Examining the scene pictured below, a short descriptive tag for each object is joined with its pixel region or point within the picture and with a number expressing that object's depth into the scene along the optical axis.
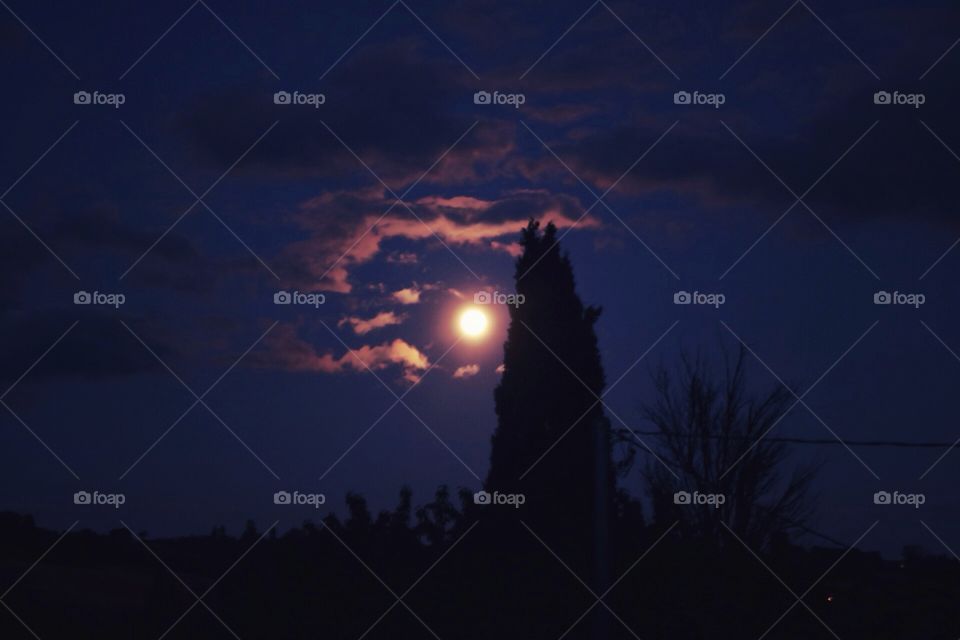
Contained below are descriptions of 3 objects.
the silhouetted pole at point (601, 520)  15.86
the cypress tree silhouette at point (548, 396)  20.05
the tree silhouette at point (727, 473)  20.27
